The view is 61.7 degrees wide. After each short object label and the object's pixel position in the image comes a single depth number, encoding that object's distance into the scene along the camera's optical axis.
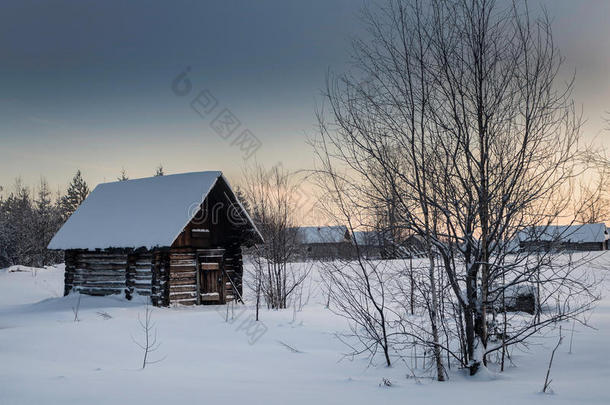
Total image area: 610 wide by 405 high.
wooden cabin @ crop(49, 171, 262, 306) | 18.17
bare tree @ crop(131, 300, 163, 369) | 9.09
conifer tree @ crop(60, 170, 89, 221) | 63.22
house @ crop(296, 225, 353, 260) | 71.58
